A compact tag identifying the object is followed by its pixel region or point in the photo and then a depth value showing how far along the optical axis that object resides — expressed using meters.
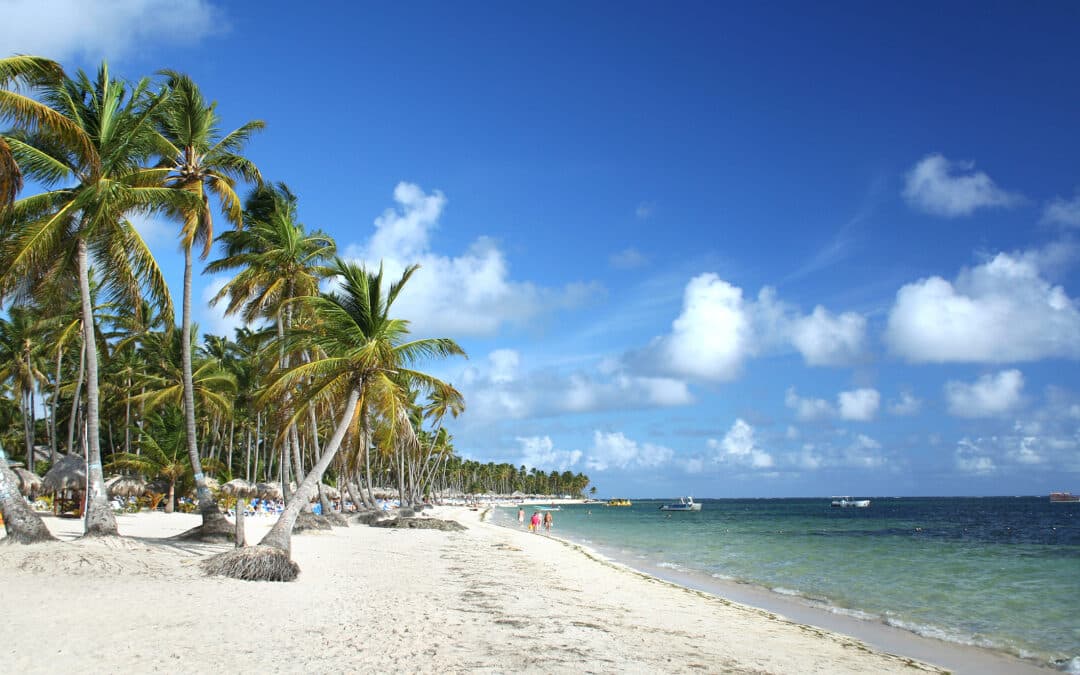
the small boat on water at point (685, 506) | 107.06
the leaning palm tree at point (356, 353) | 14.78
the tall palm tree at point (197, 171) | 15.68
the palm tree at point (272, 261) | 21.11
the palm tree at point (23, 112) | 11.68
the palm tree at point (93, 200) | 12.85
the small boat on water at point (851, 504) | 127.88
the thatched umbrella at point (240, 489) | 34.44
